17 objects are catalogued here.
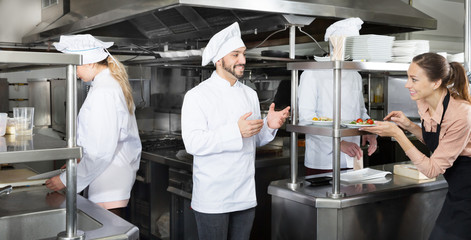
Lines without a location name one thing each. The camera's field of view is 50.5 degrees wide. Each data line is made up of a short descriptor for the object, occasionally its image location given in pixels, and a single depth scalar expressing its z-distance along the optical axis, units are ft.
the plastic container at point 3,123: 6.74
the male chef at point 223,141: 8.60
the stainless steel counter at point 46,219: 6.55
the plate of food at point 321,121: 8.98
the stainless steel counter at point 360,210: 8.59
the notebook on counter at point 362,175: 9.81
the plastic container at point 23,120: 6.97
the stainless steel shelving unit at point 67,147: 4.91
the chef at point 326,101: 10.66
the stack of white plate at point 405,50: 9.43
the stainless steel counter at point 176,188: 13.15
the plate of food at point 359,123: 8.70
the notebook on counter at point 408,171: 9.96
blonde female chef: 8.83
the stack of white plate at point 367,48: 8.92
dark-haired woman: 7.55
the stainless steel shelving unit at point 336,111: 8.30
